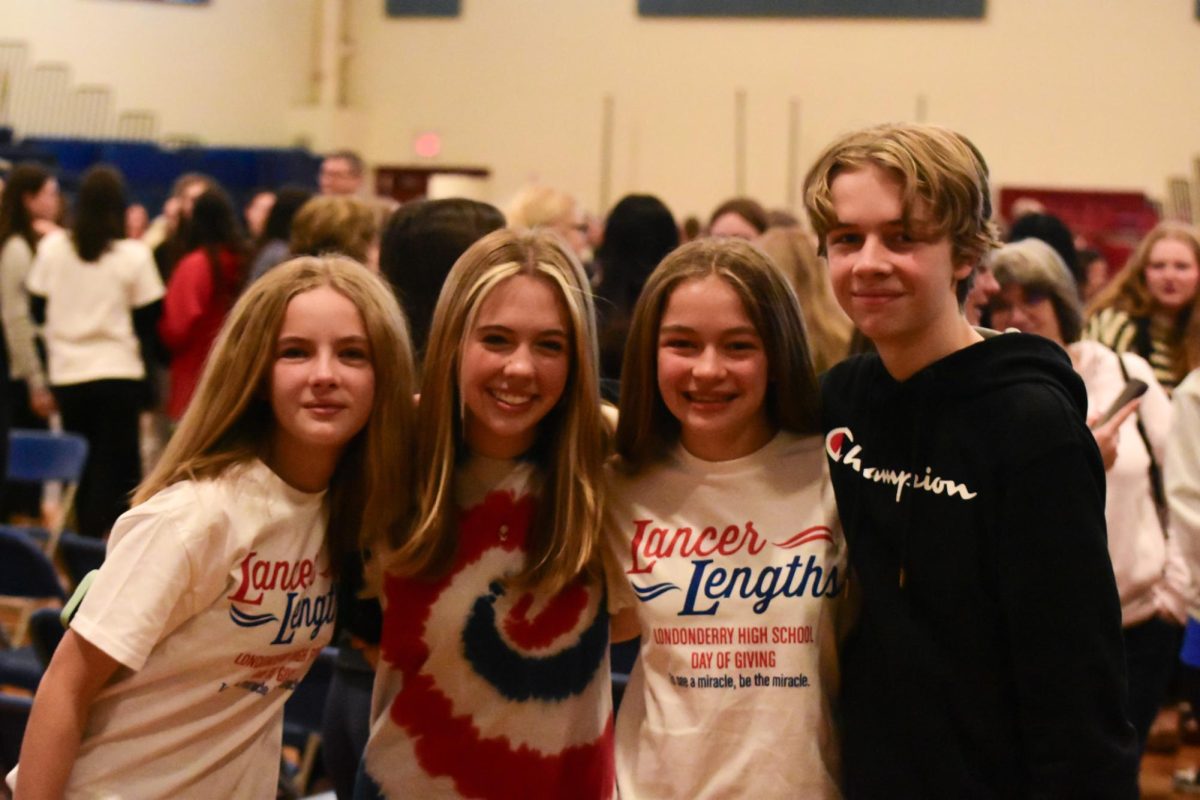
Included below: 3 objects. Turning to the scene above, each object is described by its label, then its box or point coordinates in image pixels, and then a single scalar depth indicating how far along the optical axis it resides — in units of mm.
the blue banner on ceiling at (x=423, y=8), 14828
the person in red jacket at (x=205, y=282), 5711
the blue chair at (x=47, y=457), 5160
